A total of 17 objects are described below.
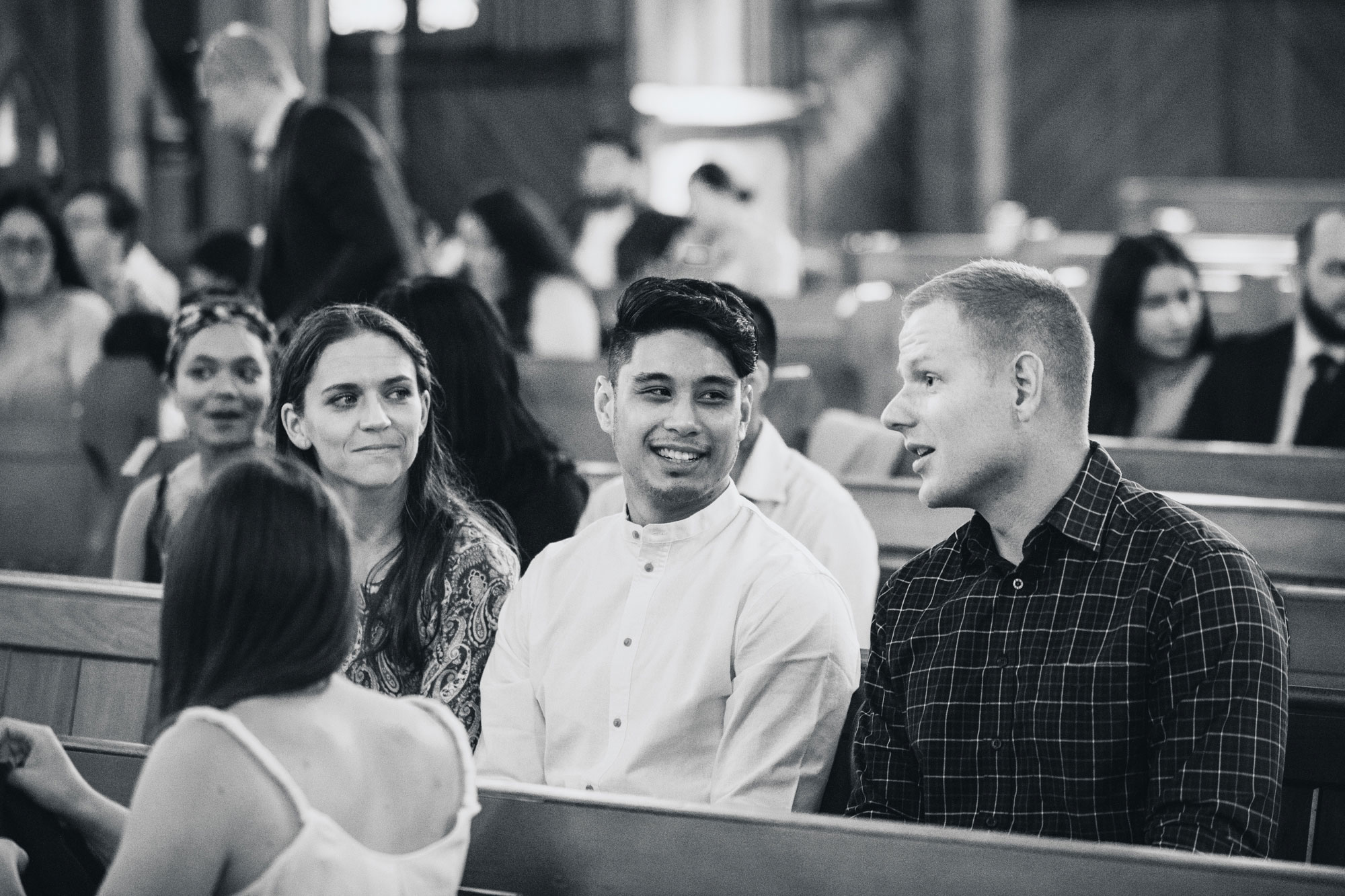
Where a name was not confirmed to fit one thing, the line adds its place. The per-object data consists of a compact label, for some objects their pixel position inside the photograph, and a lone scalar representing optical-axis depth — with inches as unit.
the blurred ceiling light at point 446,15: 857.9
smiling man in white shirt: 167.7
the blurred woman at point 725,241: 516.4
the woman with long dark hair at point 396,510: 194.0
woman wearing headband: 260.5
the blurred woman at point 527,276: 414.4
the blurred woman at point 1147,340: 353.0
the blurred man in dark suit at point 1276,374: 350.6
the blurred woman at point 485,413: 237.7
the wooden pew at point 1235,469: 295.6
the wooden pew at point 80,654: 214.0
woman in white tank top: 113.8
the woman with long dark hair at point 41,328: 425.0
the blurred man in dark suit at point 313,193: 343.9
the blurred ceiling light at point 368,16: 866.4
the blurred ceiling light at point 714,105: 826.3
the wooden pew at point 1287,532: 249.1
